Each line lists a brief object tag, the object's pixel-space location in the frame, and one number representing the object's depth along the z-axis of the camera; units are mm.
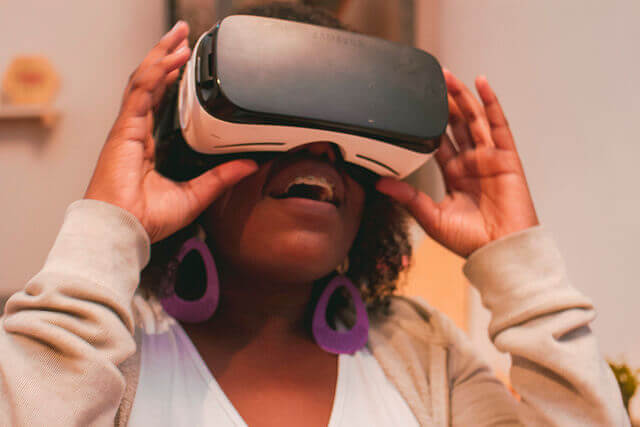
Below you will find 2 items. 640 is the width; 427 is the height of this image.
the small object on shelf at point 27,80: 920
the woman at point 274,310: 493
